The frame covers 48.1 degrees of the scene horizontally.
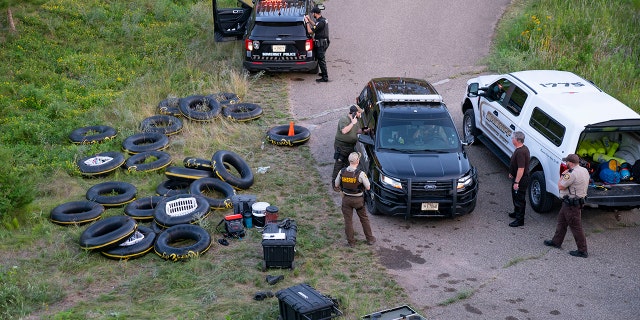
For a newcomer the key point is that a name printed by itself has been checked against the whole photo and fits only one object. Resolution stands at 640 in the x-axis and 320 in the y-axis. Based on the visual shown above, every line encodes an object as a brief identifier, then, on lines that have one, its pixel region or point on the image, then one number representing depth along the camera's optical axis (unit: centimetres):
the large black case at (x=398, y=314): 812
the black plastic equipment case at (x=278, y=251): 1006
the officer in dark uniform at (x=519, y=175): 1166
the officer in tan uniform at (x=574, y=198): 1070
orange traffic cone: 1509
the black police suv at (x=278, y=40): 1794
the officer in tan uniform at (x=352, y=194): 1070
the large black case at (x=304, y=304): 839
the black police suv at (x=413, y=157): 1166
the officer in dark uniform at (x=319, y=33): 1789
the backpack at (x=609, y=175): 1163
